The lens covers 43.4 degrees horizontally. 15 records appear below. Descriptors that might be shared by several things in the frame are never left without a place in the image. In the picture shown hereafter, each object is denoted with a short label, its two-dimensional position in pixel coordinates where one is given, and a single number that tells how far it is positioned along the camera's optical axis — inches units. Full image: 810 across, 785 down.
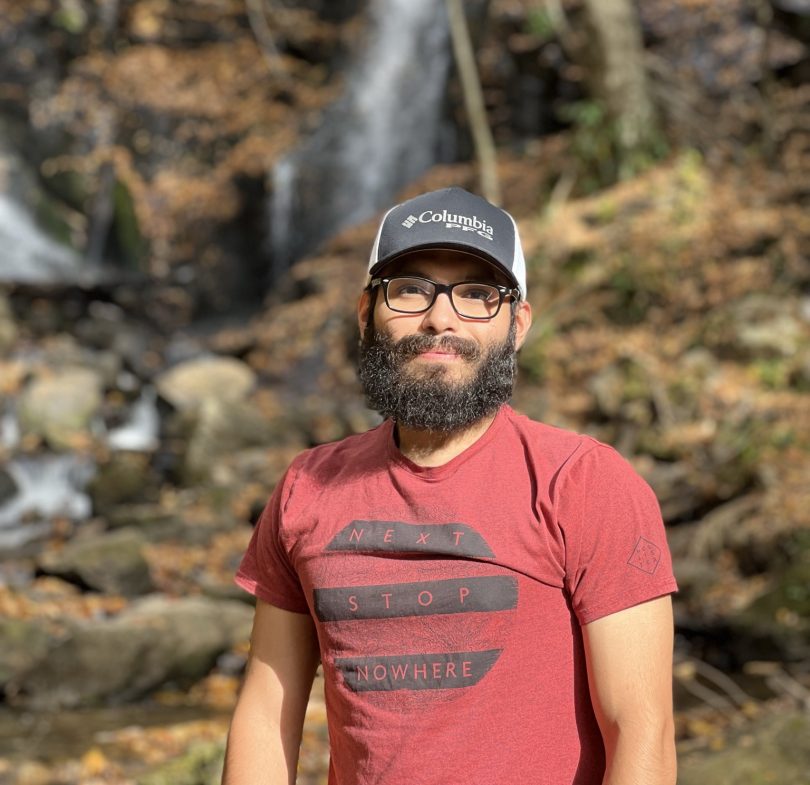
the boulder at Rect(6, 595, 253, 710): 284.8
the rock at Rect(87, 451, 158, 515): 487.8
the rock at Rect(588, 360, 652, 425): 426.6
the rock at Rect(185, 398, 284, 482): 510.0
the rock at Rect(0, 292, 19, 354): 637.9
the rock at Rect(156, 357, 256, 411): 617.3
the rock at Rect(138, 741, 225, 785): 187.5
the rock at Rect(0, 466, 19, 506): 490.9
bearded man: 72.4
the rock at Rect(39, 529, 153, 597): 367.2
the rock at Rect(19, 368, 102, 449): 543.5
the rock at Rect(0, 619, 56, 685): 289.1
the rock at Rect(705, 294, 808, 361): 420.8
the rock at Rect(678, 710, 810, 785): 156.9
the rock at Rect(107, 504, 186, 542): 422.6
